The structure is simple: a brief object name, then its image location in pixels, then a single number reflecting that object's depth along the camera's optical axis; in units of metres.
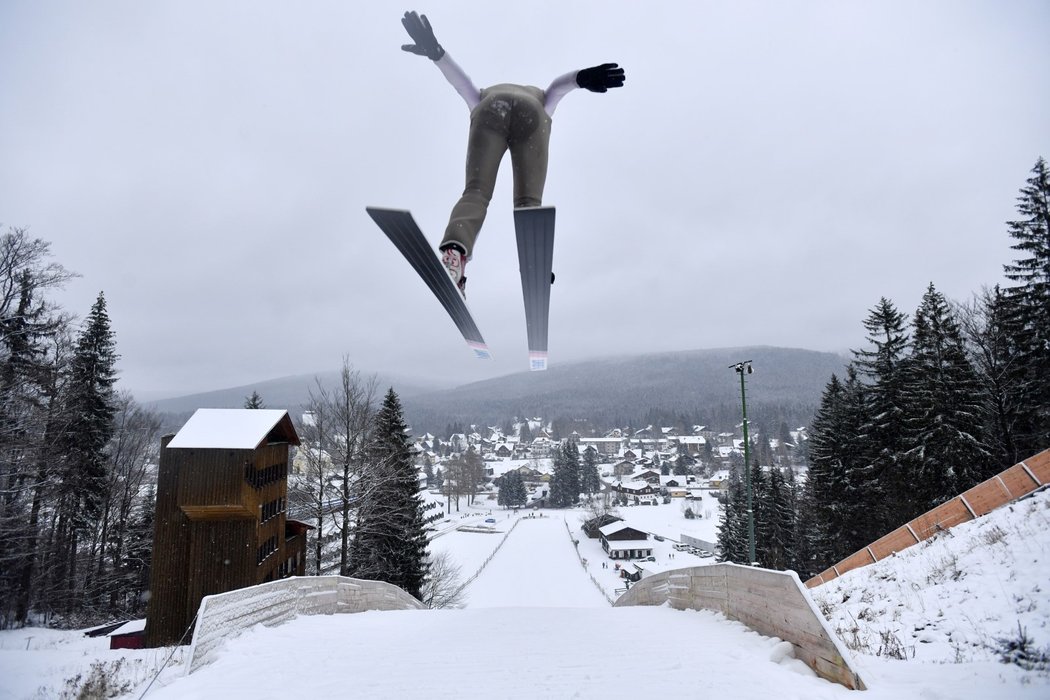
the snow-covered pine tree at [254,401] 29.58
